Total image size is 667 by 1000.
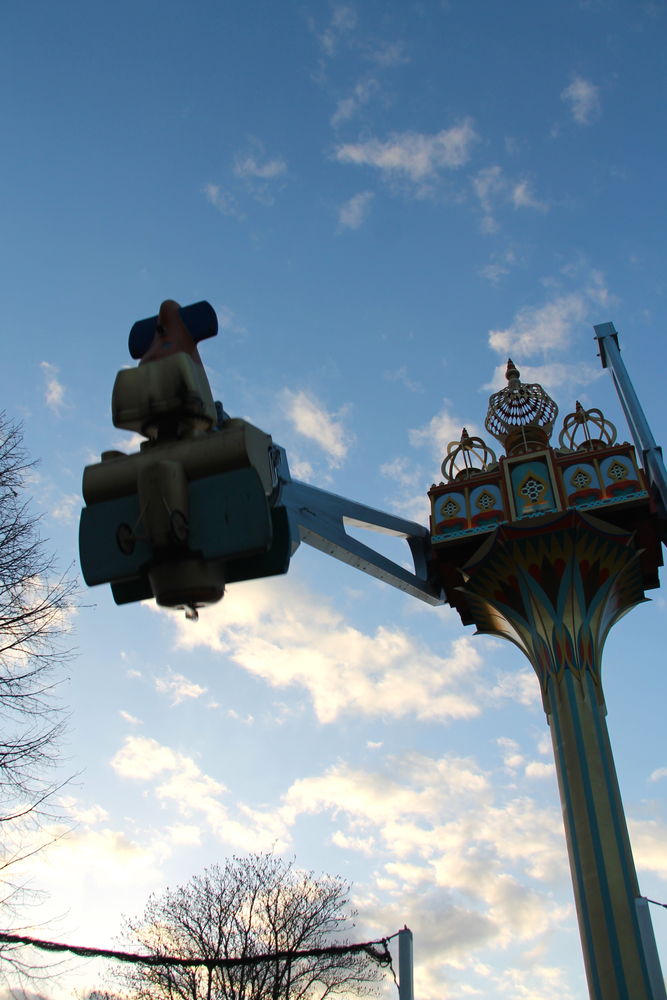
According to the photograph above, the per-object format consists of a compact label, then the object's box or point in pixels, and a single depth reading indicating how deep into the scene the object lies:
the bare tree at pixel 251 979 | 18.97
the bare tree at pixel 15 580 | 11.36
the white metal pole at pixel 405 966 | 11.44
